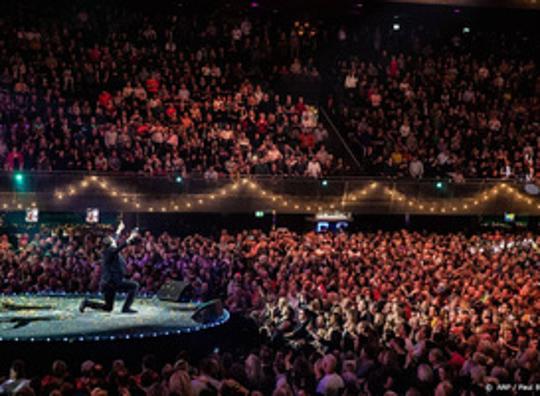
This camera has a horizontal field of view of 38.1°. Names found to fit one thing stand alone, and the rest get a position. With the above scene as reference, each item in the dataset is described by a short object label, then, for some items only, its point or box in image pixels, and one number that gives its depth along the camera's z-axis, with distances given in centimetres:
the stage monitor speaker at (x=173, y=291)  1262
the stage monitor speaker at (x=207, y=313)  1110
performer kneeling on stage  1109
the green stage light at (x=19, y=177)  1562
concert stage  998
